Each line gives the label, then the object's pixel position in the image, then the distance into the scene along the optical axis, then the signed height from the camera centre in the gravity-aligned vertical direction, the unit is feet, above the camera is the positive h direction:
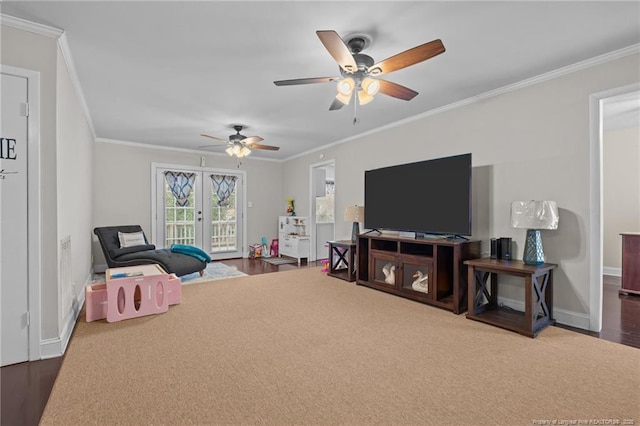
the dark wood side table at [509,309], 8.87 -2.73
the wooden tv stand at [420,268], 10.98 -2.26
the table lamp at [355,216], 16.22 -0.21
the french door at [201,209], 21.03 +0.18
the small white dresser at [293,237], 21.40 -1.83
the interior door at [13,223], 7.13 -0.27
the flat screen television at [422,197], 11.37 +0.65
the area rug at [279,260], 21.45 -3.50
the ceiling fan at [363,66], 6.75 +3.62
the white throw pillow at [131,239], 16.56 -1.50
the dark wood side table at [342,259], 15.64 -2.57
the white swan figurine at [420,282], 12.07 -2.80
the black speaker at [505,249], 10.54 -1.26
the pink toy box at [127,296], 9.90 -2.83
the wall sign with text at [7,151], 7.06 +1.39
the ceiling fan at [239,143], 16.02 +3.62
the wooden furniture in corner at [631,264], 13.19 -2.21
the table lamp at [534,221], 9.41 -0.26
